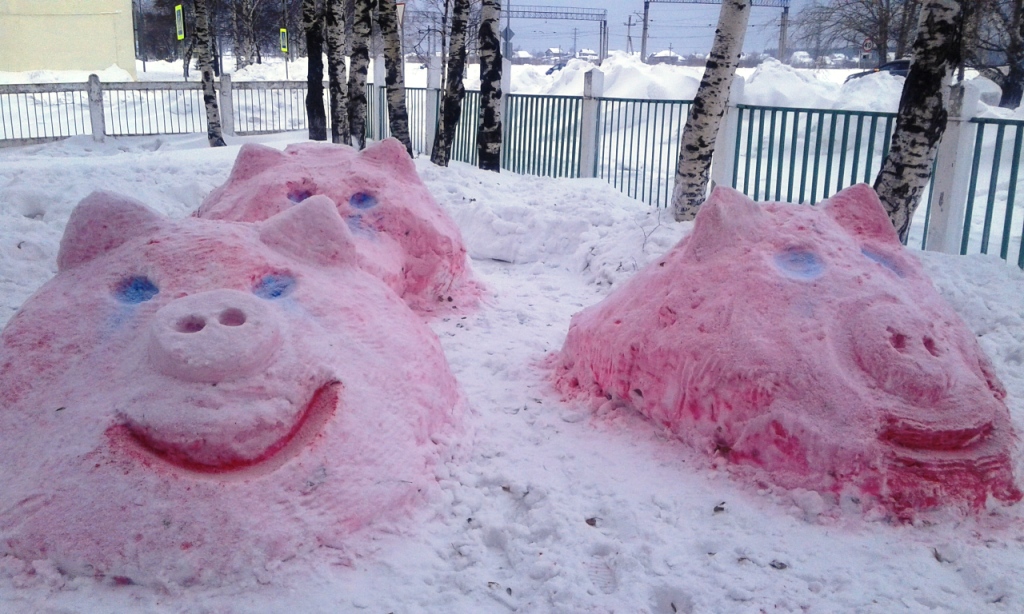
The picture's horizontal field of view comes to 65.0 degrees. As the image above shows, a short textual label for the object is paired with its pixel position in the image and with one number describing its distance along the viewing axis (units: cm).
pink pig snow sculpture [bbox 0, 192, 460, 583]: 266
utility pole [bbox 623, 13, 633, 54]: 4862
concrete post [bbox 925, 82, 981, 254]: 674
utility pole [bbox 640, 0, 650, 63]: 4189
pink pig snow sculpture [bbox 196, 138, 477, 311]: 567
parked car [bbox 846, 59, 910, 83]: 2045
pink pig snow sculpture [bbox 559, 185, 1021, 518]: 327
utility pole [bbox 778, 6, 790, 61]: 3311
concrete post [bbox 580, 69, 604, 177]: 1227
